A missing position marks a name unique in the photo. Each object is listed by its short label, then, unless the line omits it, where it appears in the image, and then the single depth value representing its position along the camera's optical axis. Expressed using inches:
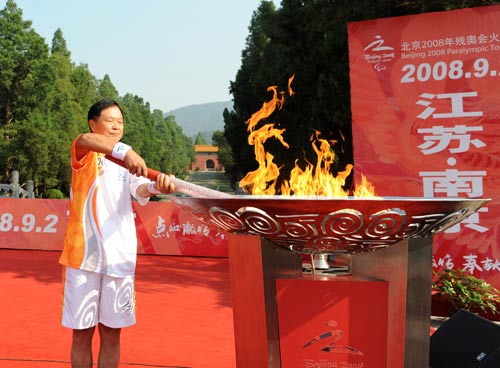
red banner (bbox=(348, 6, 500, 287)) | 164.6
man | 74.8
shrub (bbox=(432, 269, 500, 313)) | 154.3
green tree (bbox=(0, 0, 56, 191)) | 701.9
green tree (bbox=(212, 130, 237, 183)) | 1012.5
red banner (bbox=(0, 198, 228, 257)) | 281.4
